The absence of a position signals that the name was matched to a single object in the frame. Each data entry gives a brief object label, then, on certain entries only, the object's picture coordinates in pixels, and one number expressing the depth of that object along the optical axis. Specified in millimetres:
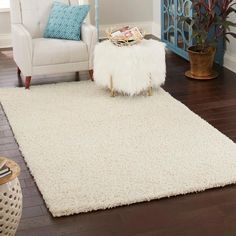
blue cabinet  5246
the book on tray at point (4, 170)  2158
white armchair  4582
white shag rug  2877
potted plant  4605
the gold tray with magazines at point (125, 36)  4328
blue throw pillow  4785
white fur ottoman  4223
